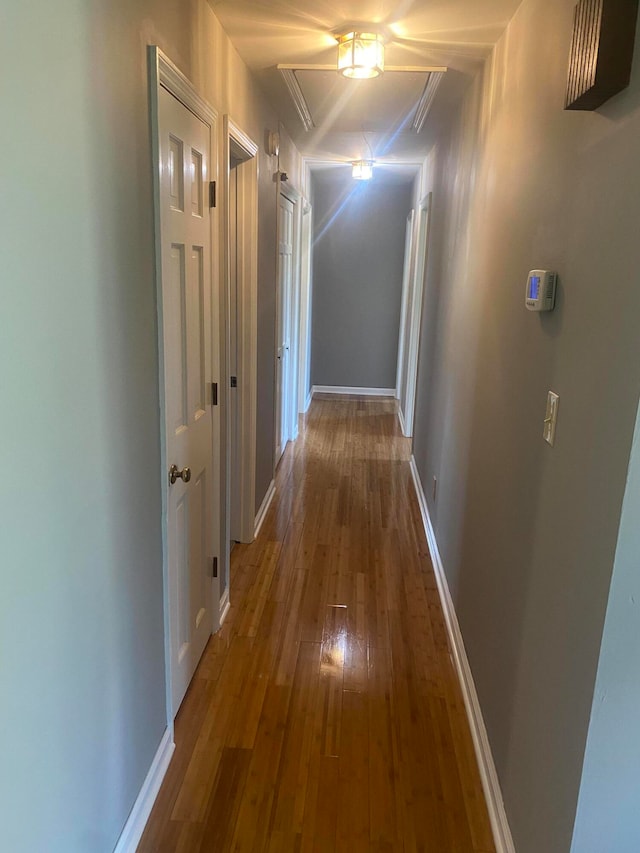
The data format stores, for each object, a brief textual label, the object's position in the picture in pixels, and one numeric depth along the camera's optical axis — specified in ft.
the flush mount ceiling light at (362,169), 16.02
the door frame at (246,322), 8.43
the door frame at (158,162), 4.92
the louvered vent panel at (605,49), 3.46
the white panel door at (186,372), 5.66
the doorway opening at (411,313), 16.45
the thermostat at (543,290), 4.75
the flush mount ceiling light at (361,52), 7.24
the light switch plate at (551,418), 4.58
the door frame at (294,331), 15.73
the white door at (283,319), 13.70
